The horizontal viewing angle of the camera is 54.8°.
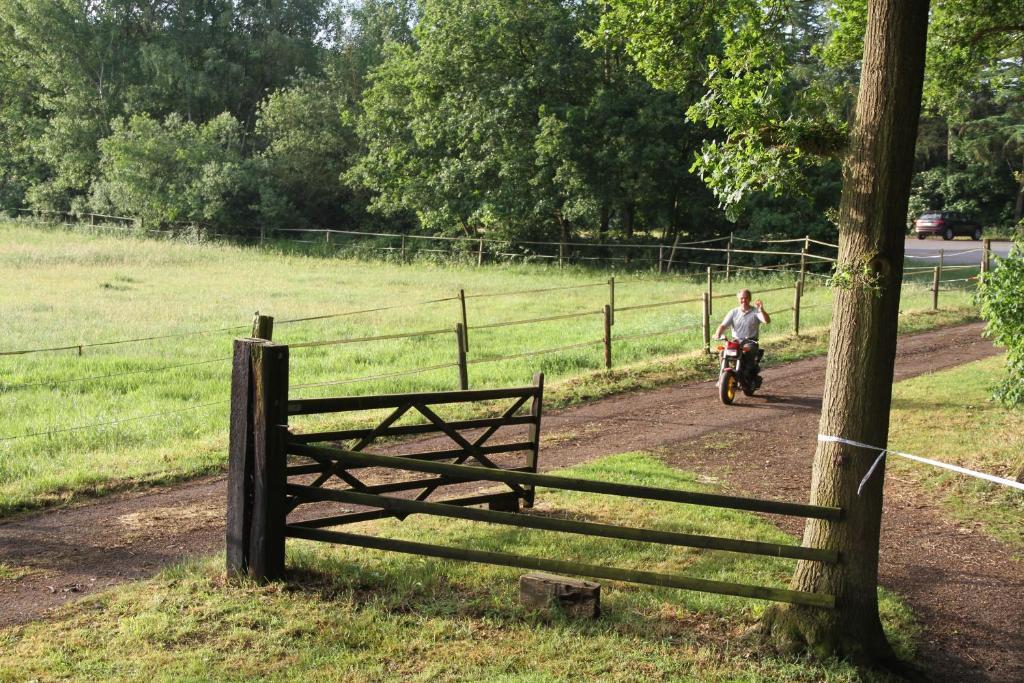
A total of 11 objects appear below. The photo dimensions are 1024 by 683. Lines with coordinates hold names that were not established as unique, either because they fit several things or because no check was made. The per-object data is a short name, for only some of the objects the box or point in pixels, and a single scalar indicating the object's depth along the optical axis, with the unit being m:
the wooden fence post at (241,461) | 6.30
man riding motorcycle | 14.43
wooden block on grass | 6.03
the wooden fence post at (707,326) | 18.03
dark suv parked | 49.06
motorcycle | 14.27
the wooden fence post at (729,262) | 32.84
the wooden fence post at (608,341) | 16.28
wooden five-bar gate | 5.81
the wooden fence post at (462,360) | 13.99
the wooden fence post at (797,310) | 20.62
